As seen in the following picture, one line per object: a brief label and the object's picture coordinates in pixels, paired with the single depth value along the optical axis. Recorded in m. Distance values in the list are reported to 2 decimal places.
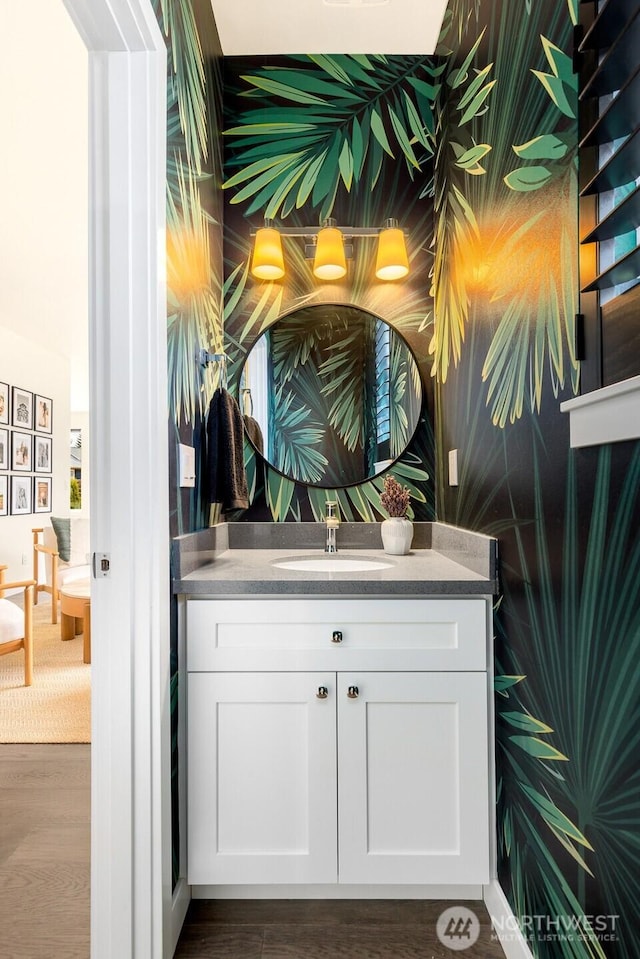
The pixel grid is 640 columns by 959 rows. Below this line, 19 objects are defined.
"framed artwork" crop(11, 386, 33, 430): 5.26
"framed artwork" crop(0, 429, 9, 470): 5.04
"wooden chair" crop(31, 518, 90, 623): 4.27
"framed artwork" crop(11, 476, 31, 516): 5.29
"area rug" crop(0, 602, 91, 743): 2.54
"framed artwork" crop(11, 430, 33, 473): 5.23
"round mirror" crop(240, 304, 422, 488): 2.11
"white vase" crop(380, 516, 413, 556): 1.90
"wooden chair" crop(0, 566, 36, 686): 2.89
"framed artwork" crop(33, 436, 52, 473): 5.64
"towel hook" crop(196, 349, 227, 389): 1.72
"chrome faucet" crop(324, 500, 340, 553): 1.99
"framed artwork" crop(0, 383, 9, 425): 5.05
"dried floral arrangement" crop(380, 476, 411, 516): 1.97
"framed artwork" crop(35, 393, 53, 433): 5.69
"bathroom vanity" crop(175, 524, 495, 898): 1.38
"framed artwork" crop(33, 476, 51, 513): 5.70
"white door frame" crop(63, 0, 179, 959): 1.21
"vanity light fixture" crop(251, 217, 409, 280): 2.05
